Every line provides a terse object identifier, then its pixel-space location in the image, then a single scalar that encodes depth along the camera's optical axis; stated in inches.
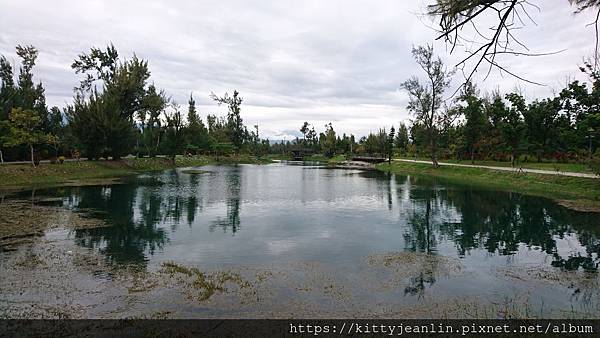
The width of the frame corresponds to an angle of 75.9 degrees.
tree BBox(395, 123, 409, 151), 2920.8
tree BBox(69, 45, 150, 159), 1439.5
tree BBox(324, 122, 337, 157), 3312.0
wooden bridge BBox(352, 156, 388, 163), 2464.3
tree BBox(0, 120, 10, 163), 1017.5
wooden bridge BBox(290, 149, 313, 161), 3367.1
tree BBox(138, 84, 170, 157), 1862.7
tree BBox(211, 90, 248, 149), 3085.6
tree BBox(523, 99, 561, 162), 1310.3
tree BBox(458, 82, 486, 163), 1557.6
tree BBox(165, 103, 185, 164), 2052.2
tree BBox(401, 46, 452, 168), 1563.7
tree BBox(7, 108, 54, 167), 1013.8
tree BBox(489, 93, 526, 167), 1322.6
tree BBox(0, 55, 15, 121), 1146.0
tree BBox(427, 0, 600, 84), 134.4
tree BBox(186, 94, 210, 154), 2482.4
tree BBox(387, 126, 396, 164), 2225.6
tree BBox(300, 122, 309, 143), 4057.6
